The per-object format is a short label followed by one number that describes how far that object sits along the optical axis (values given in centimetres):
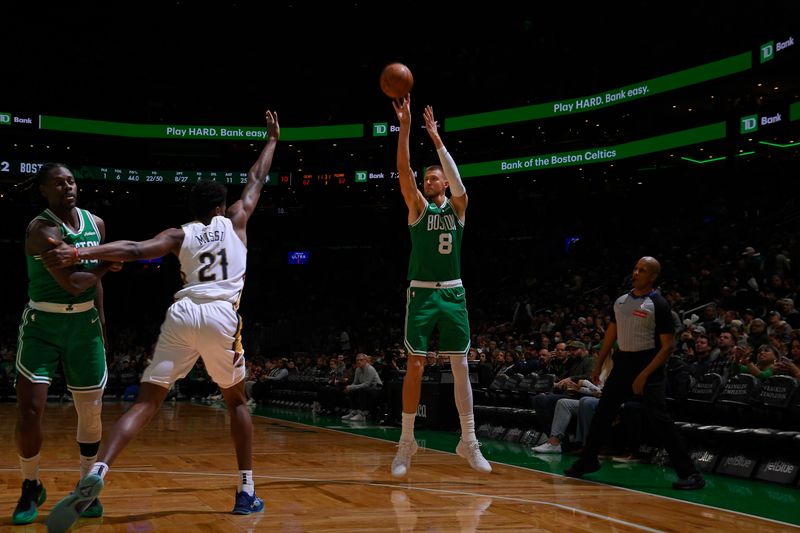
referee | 635
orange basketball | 595
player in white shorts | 421
